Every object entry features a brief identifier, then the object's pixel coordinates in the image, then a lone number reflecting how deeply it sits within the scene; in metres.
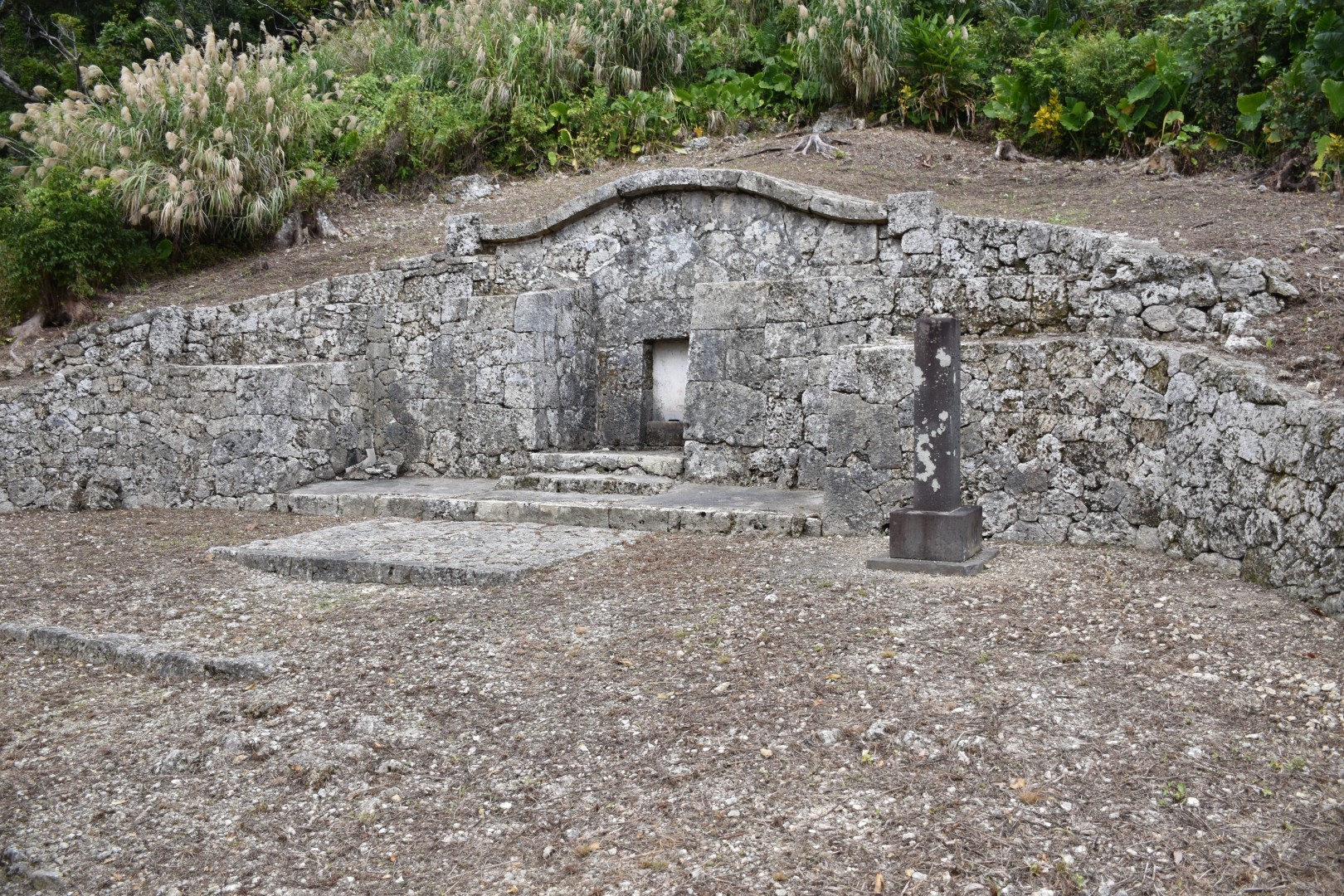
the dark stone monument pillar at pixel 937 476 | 5.96
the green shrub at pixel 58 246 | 10.80
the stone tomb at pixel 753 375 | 5.95
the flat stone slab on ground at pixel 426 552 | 6.50
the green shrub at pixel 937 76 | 12.56
